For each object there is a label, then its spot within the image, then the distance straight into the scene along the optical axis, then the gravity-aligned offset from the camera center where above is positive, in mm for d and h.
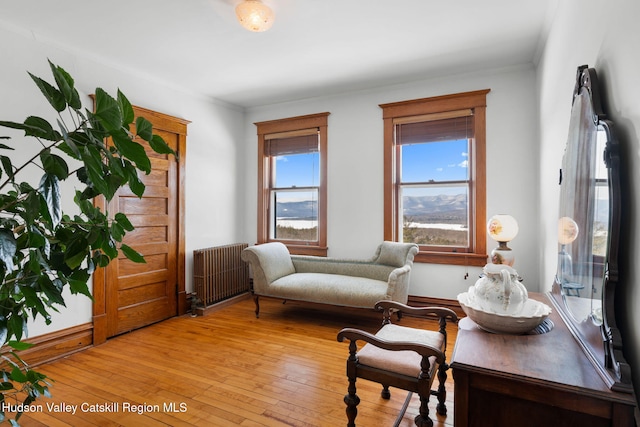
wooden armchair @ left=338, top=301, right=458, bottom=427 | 1595 -796
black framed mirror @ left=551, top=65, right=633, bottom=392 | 1110 -85
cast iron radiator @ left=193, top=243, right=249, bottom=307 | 4109 -827
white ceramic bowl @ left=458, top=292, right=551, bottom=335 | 1422 -470
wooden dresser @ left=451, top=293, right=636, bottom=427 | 1020 -582
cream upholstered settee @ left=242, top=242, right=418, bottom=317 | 3412 -771
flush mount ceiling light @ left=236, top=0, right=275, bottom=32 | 2365 +1484
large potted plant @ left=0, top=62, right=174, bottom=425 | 660 -9
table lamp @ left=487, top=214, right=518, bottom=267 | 3146 -198
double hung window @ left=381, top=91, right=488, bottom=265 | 3680 +448
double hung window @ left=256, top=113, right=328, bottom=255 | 4551 +449
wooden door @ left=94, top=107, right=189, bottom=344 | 3328 -530
